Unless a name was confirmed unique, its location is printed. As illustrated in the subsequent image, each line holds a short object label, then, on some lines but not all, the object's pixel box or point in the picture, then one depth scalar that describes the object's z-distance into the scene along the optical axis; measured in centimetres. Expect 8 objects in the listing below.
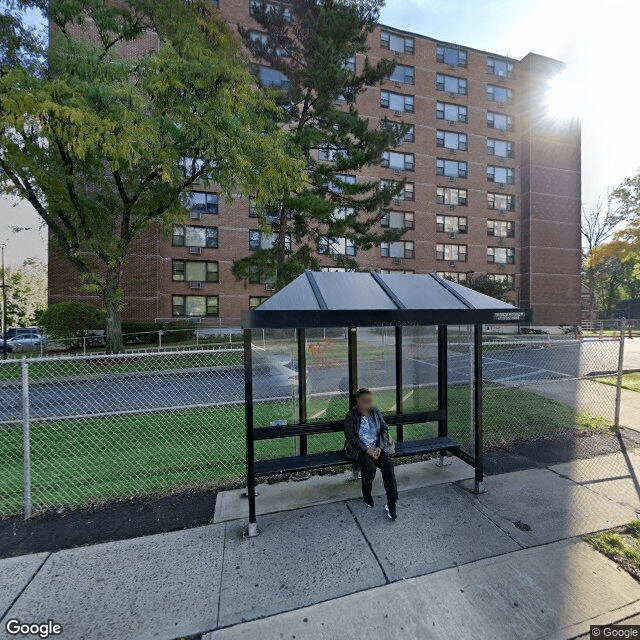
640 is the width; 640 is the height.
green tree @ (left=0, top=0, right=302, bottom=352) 989
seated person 384
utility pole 1673
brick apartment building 2842
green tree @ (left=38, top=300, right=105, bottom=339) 1827
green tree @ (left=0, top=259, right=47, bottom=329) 3525
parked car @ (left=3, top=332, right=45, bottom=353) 2108
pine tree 1584
